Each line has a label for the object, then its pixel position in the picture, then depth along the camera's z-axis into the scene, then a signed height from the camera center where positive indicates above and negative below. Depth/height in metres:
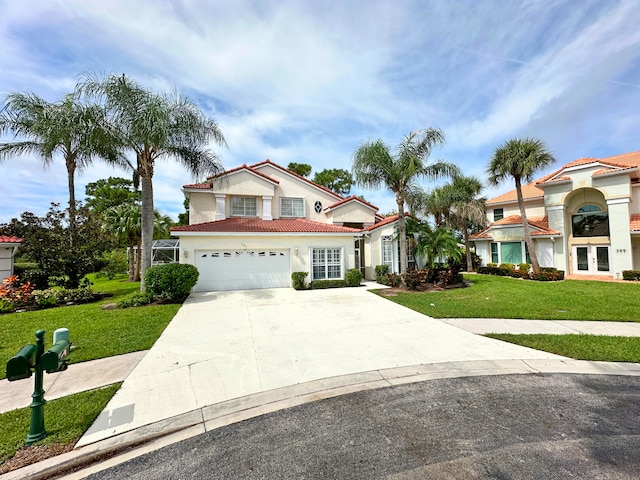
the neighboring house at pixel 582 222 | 17.73 +1.88
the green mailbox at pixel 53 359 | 3.25 -1.24
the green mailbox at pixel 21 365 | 2.91 -1.18
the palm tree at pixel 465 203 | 21.81 +3.94
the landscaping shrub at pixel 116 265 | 23.14 -0.65
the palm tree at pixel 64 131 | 10.93 +5.79
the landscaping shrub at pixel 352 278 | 15.99 -1.54
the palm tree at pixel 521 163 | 18.06 +5.95
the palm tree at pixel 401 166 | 14.03 +4.59
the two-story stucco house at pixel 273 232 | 14.91 +1.30
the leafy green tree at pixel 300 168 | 38.69 +12.63
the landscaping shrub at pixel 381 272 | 16.56 -1.30
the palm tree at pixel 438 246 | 14.55 +0.23
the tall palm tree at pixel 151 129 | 11.24 +5.81
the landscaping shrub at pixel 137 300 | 11.09 -1.81
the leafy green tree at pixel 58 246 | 13.23 +0.70
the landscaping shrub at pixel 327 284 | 15.51 -1.82
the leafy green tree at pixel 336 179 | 40.88 +11.41
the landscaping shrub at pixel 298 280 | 15.10 -1.50
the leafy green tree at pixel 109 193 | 35.09 +8.87
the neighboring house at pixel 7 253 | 14.05 +0.44
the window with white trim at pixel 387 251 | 17.44 +0.04
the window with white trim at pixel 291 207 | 20.59 +3.69
